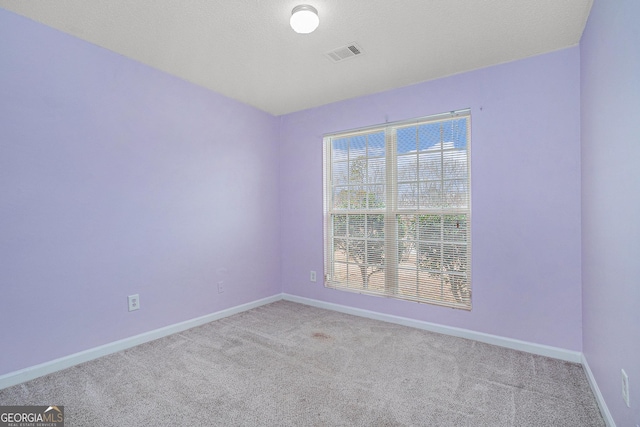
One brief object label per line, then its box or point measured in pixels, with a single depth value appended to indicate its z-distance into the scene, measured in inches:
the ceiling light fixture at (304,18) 76.2
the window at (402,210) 113.7
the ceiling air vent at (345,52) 95.6
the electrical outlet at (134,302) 103.7
